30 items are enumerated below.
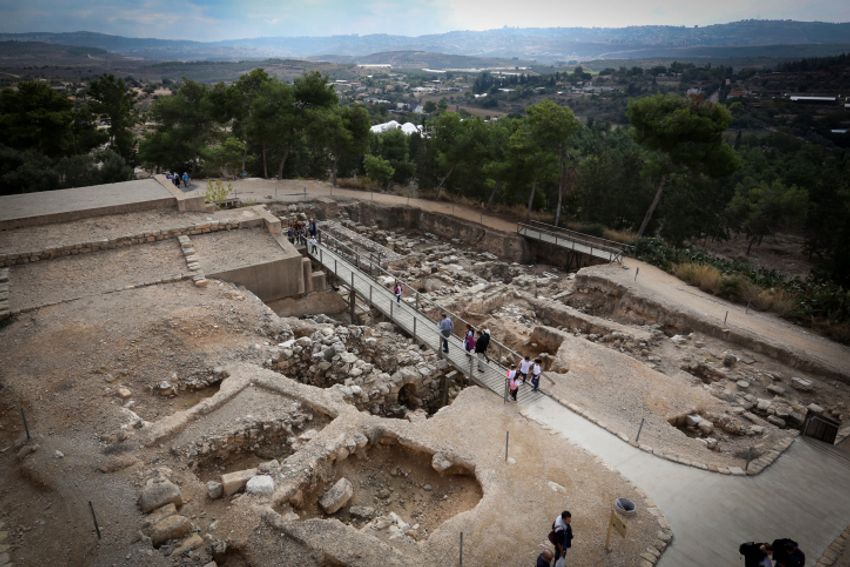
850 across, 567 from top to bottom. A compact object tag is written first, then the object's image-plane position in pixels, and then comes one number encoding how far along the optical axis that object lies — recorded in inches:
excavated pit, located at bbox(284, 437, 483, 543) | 365.7
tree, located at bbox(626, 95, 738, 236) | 926.4
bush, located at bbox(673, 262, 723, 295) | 805.2
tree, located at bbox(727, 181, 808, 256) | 1282.0
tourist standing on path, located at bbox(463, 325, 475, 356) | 544.2
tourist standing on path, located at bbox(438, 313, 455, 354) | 564.7
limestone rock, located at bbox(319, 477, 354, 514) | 370.9
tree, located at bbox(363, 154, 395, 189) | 1225.4
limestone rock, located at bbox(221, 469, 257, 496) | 355.3
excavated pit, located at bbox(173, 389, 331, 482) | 400.8
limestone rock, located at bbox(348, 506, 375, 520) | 372.5
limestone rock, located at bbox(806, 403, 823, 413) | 510.6
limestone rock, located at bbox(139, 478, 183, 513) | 327.6
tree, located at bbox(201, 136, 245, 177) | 1211.2
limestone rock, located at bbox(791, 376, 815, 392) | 566.6
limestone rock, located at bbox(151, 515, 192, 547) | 308.7
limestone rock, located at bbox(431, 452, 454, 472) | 397.7
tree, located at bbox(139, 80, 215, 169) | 1230.9
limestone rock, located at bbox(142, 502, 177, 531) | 316.5
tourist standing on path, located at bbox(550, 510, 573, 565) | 308.2
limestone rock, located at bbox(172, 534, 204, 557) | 302.7
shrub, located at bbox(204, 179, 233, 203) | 957.7
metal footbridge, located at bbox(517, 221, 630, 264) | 951.6
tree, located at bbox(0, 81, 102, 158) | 1045.2
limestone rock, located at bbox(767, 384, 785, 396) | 560.3
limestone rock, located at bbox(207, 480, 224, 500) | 353.7
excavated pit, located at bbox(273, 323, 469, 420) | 511.8
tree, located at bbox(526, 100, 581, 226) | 1016.2
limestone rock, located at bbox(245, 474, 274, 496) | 353.1
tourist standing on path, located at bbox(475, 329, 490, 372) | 537.6
